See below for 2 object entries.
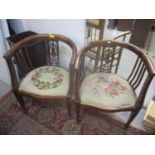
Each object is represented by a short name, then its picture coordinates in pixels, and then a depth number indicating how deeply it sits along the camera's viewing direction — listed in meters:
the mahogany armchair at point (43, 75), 1.28
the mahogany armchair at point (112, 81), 1.20
